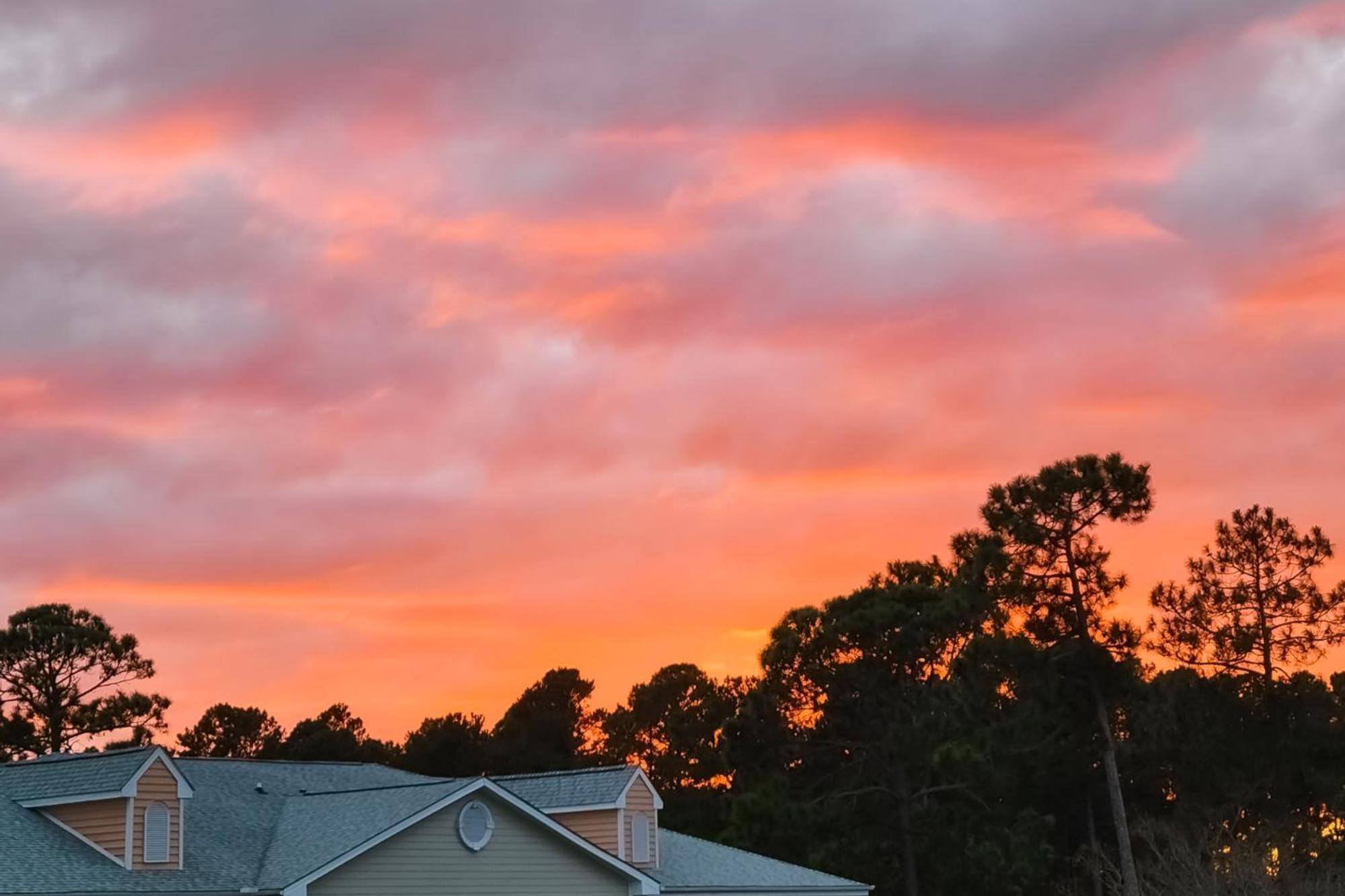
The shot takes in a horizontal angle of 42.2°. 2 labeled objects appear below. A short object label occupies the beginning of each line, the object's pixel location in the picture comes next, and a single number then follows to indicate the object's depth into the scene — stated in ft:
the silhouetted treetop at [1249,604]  208.74
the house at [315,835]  112.06
